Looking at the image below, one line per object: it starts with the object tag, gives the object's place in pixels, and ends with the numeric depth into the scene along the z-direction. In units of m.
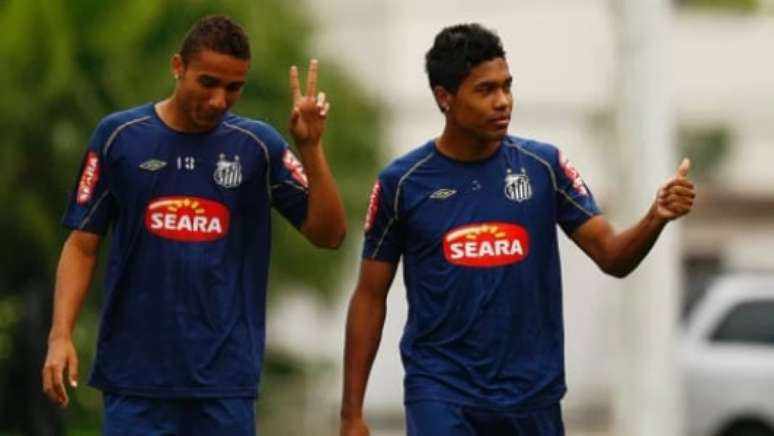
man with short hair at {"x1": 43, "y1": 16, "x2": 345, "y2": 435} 17.39
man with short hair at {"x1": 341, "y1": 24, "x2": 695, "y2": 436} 17.50
